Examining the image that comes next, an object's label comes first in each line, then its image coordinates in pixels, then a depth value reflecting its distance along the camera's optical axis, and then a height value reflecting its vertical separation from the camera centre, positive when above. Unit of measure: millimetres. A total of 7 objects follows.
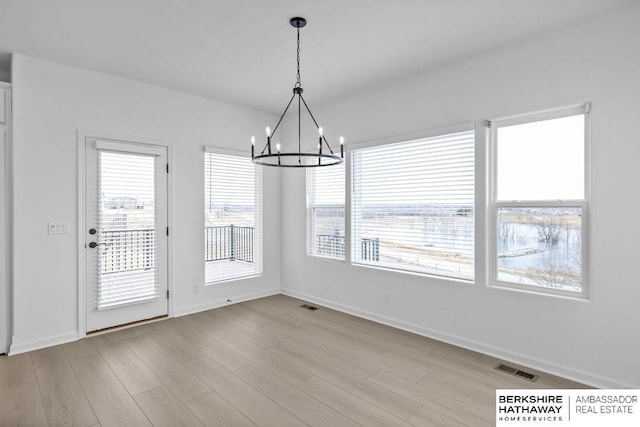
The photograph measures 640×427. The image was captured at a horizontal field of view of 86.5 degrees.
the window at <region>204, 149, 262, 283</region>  4848 -83
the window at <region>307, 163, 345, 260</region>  4883 -9
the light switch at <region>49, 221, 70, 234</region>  3566 -174
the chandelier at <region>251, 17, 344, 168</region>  2711 +836
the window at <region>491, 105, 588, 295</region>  2885 +95
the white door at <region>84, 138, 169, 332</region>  3836 -250
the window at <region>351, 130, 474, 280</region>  3576 +71
